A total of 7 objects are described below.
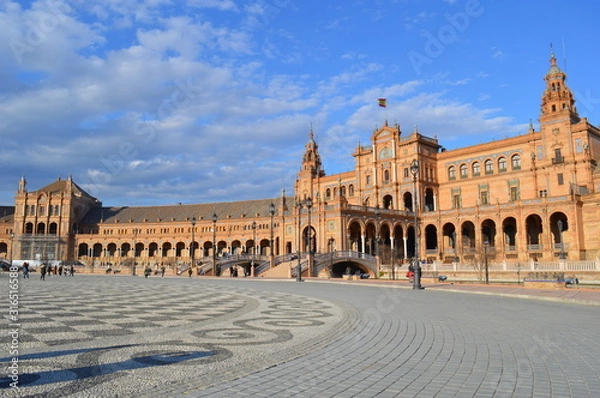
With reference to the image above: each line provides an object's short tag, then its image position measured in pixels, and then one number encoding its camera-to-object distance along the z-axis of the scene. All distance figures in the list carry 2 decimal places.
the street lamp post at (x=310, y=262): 50.47
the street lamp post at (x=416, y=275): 26.75
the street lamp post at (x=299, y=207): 65.09
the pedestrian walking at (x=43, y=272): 40.94
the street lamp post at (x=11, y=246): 104.93
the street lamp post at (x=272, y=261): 55.01
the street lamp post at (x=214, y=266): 51.98
